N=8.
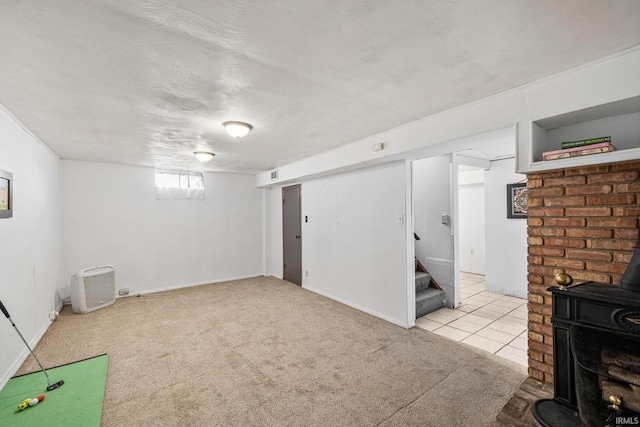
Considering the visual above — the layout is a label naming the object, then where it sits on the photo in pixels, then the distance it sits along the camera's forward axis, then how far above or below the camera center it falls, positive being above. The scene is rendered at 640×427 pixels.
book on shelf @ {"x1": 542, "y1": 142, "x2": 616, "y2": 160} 1.85 +0.37
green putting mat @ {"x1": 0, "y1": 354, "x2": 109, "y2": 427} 2.04 -1.44
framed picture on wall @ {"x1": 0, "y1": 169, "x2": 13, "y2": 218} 2.51 +0.21
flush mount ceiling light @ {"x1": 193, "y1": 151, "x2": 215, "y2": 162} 4.25 +0.88
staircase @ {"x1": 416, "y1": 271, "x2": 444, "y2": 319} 3.97 -1.26
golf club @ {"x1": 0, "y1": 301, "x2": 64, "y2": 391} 2.27 -1.41
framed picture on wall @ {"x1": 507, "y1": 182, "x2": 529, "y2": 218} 4.52 +0.09
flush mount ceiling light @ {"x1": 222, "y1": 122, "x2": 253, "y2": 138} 2.89 +0.87
